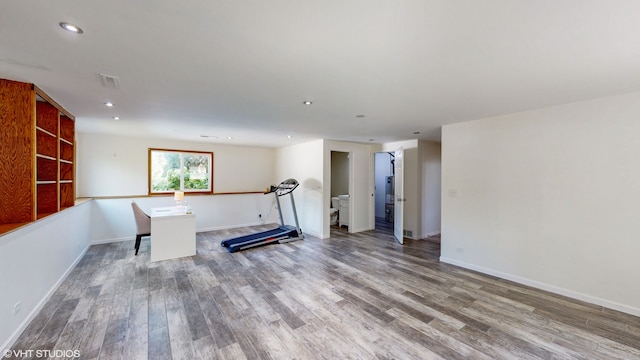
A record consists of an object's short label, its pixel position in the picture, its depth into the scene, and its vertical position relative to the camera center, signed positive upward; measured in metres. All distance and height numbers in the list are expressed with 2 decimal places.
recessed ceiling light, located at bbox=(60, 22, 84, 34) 1.47 +0.92
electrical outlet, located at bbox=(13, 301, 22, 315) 2.21 -1.15
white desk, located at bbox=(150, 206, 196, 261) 4.25 -0.97
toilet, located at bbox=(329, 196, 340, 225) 7.30 -0.88
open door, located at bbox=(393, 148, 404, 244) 5.36 -0.33
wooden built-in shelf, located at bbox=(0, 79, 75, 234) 2.46 +0.26
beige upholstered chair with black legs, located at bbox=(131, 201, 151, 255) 4.55 -0.80
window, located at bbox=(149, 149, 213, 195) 6.09 +0.22
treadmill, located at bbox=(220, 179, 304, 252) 4.96 -1.24
